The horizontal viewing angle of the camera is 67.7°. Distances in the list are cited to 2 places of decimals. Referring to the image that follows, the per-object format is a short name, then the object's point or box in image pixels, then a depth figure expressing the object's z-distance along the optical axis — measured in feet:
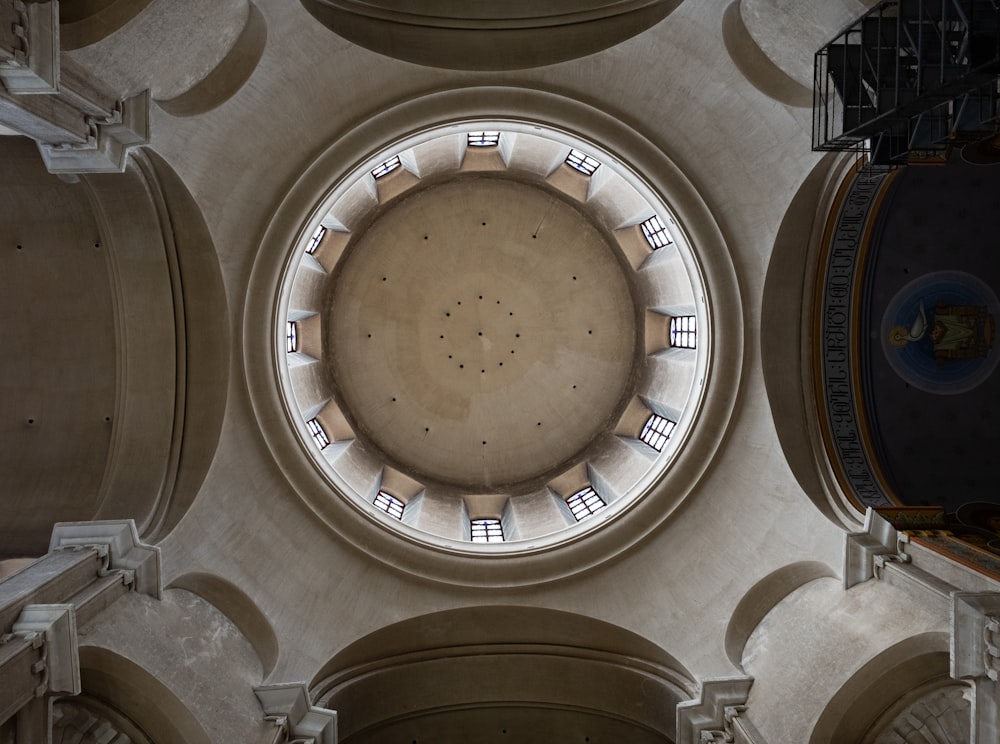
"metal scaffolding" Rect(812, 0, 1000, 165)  20.17
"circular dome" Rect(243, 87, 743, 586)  39.73
